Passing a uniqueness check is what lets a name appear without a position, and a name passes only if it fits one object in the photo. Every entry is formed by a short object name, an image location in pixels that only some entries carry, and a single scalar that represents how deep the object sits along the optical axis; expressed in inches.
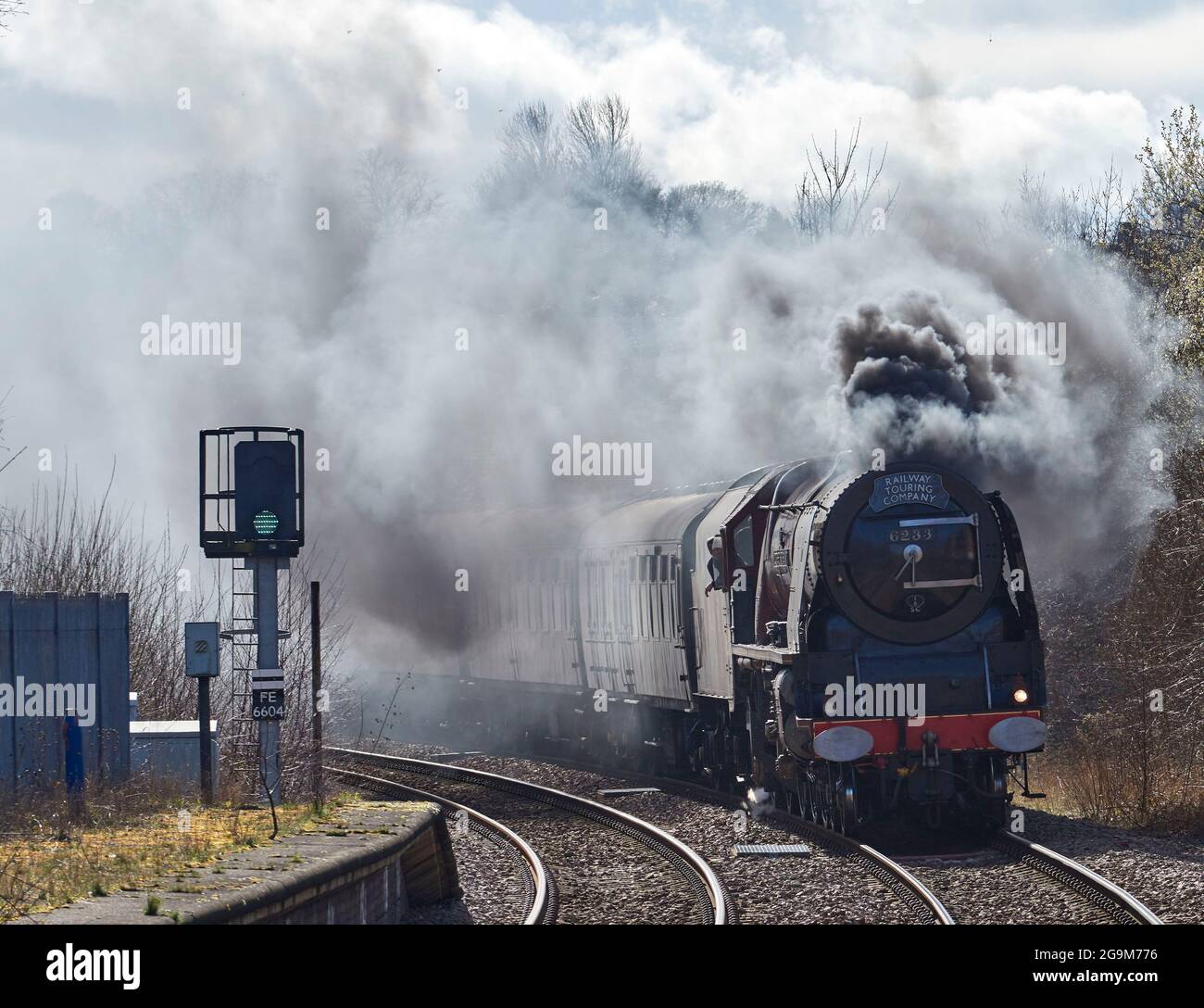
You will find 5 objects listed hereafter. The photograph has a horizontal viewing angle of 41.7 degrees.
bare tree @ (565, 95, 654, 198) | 1684.3
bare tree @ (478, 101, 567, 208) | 1579.7
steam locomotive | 524.1
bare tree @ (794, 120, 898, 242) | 1593.3
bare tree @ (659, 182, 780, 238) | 1612.9
